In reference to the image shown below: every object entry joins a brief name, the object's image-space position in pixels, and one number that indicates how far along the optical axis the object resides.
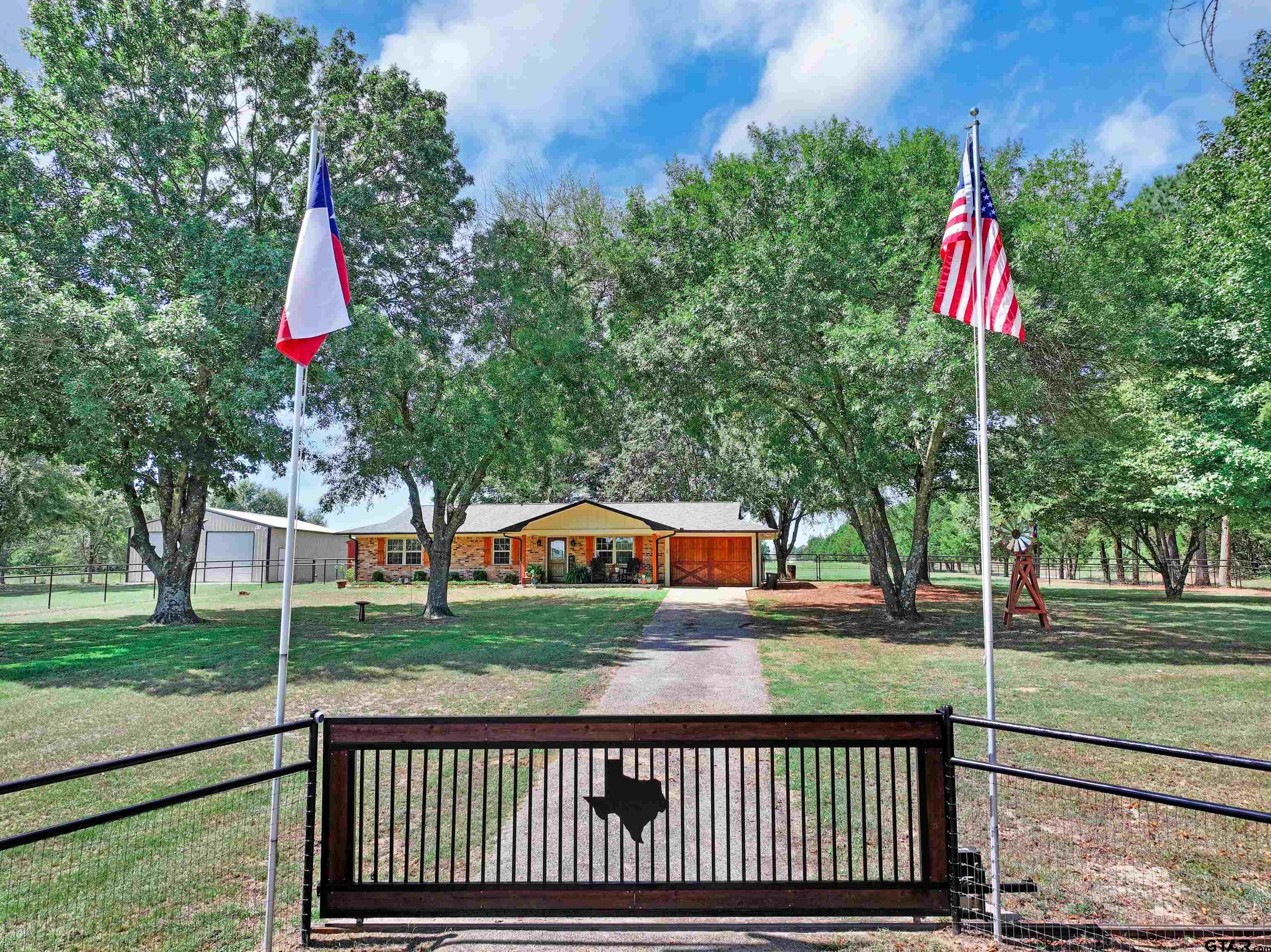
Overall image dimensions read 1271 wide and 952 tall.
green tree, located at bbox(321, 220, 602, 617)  15.72
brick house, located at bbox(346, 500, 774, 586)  31.27
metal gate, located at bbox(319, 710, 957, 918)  3.48
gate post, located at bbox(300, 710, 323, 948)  3.53
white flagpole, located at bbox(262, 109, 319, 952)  3.43
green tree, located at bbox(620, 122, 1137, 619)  12.68
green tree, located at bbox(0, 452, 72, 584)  27.73
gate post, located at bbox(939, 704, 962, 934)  3.59
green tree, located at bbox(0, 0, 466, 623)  12.73
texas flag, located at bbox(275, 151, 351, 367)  4.46
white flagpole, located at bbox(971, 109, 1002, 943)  3.64
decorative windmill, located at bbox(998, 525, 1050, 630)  15.84
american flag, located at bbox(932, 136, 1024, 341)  4.75
